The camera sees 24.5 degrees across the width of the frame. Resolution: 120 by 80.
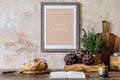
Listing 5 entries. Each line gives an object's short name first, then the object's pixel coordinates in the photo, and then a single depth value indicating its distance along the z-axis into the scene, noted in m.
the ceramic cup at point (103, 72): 1.86
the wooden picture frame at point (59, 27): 2.41
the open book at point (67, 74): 1.83
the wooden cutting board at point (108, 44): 2.42
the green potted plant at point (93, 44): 2.24
